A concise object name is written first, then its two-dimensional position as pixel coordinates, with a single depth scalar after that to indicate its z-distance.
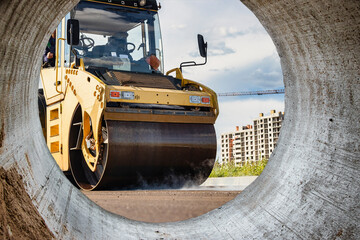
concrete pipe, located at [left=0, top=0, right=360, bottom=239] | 1.87
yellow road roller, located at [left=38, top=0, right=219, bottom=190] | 7.01
